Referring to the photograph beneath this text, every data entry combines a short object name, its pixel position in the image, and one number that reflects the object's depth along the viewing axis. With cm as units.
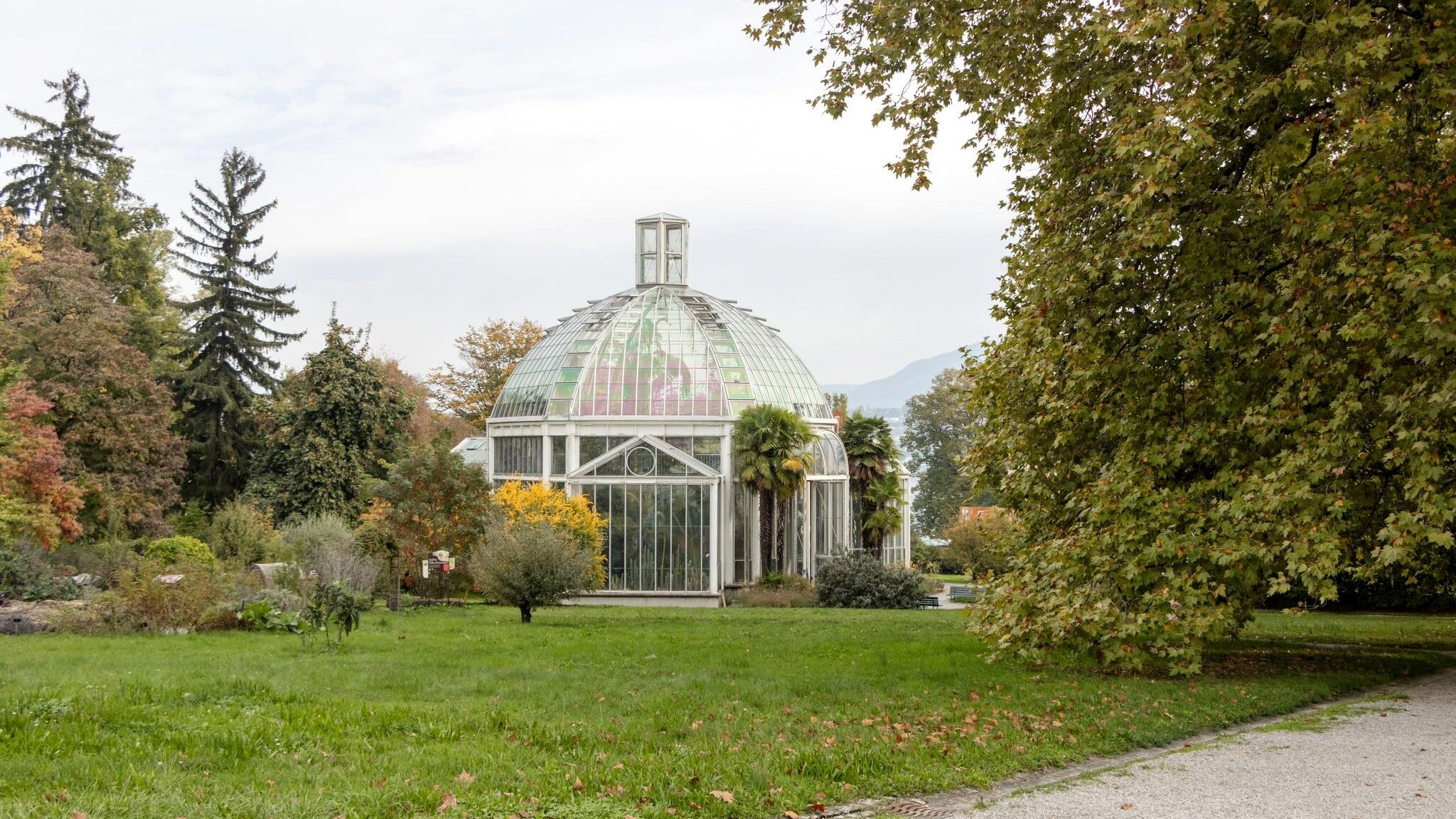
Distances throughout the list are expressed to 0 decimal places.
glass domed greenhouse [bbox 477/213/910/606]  3080
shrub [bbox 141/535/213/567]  2245
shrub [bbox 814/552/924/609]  2781
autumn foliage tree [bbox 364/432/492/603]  2633
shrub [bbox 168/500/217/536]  3225
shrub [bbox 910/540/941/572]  4728
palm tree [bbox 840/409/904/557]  3375
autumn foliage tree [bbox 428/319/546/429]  5159
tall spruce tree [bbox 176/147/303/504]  3788
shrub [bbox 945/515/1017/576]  4085
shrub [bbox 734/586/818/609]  2861
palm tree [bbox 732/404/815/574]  3031
